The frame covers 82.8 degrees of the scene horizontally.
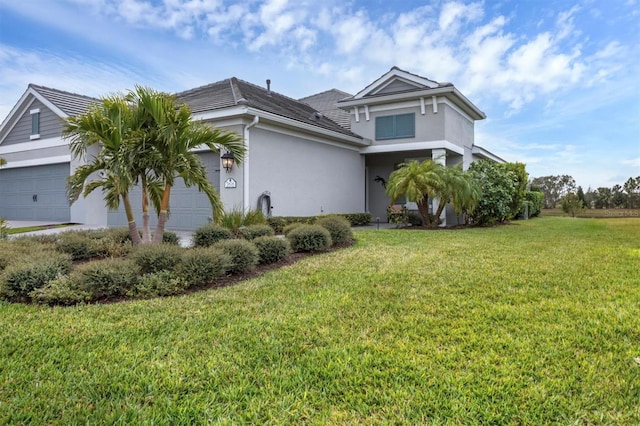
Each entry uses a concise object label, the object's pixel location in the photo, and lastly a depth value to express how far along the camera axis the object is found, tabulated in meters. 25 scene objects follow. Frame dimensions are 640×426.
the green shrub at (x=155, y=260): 4.92
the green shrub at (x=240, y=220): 8.29
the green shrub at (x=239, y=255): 5.41
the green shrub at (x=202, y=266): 4.72
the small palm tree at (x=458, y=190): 11.47
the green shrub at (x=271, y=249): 6.19
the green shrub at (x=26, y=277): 4.21
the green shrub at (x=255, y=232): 7.30
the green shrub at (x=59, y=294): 4.04
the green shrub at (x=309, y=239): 7.29
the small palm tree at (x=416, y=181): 11.41
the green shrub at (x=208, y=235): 7.00
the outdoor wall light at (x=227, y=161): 10.06
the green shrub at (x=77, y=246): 6.18
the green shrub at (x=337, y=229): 8.19
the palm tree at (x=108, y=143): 5.70
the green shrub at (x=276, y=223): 10.54
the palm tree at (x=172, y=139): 5.93
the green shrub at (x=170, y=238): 6.83
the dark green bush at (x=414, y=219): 13.48
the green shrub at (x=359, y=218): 13.74
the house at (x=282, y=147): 10.65
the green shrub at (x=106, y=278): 4.23
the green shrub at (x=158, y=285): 4.35
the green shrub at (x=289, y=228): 8.20
